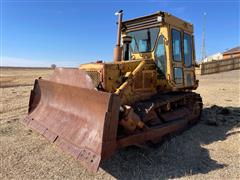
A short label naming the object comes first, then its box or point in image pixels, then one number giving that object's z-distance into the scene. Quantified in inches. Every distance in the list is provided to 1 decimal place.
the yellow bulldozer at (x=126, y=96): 113.4
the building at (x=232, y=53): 1068.8
